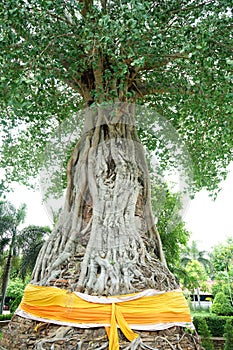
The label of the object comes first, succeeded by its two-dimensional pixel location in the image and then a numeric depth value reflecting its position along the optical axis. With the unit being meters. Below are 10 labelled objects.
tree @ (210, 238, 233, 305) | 22.67
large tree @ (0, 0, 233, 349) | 4.00
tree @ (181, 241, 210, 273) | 40.41
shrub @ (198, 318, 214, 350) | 7.48
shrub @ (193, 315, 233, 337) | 13.89
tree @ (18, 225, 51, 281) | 14.61
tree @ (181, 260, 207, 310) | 27.80
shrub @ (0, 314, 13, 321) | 13.39
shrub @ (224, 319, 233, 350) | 7.27
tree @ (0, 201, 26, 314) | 16.23
